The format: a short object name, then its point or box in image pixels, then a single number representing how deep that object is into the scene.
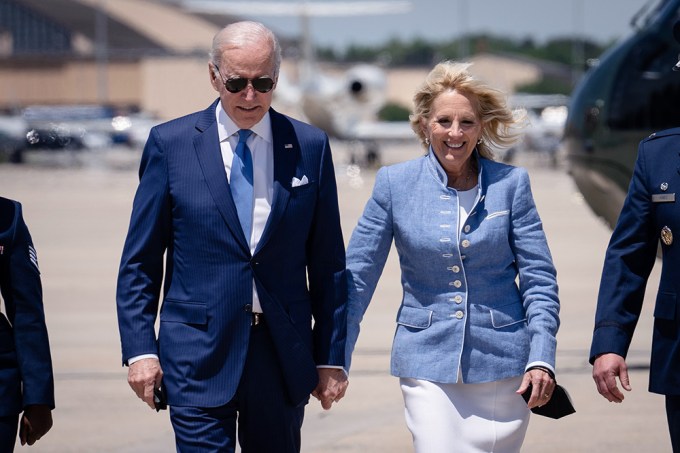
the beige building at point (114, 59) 180.93
